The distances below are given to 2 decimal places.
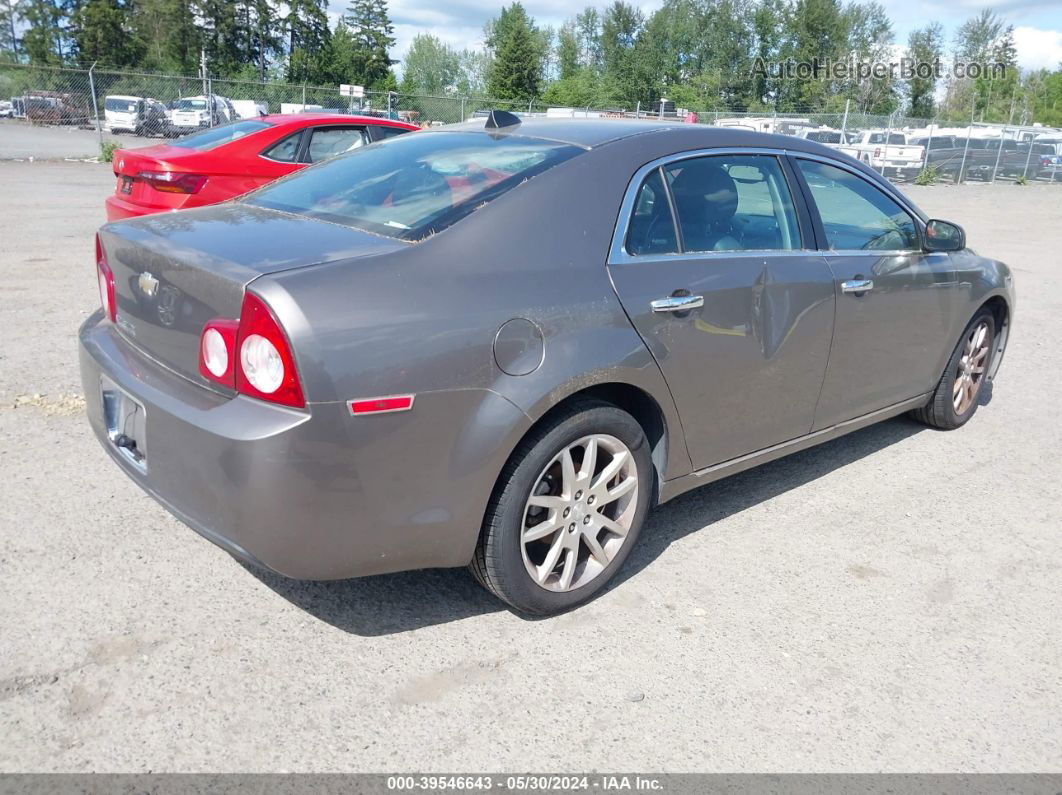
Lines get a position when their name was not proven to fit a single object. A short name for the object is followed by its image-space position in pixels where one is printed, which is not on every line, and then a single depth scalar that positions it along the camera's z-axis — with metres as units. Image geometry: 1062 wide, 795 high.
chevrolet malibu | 2.46
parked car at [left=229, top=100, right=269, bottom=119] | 28.47
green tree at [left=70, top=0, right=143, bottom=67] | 72.88
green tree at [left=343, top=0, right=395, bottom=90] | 97.62
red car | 7.40
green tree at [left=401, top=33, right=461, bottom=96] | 106.94
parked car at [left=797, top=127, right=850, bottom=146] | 29.02
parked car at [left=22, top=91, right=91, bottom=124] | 28.42
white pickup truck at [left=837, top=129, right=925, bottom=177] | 29.61
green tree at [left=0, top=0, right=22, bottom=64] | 81.06
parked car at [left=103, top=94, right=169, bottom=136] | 28.00
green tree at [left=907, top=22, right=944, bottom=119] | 81.75
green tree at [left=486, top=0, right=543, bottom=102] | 89.12
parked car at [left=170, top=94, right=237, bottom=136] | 24.61
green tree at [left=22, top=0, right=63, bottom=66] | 77.88
